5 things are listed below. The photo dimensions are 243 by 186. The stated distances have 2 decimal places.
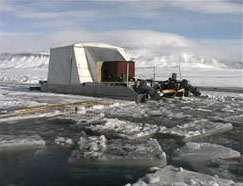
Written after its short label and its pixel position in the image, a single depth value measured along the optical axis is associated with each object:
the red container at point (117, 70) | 19.66
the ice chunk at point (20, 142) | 7.72
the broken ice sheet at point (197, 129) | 9.23
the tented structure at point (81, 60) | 20.22
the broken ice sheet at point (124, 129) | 9.12
